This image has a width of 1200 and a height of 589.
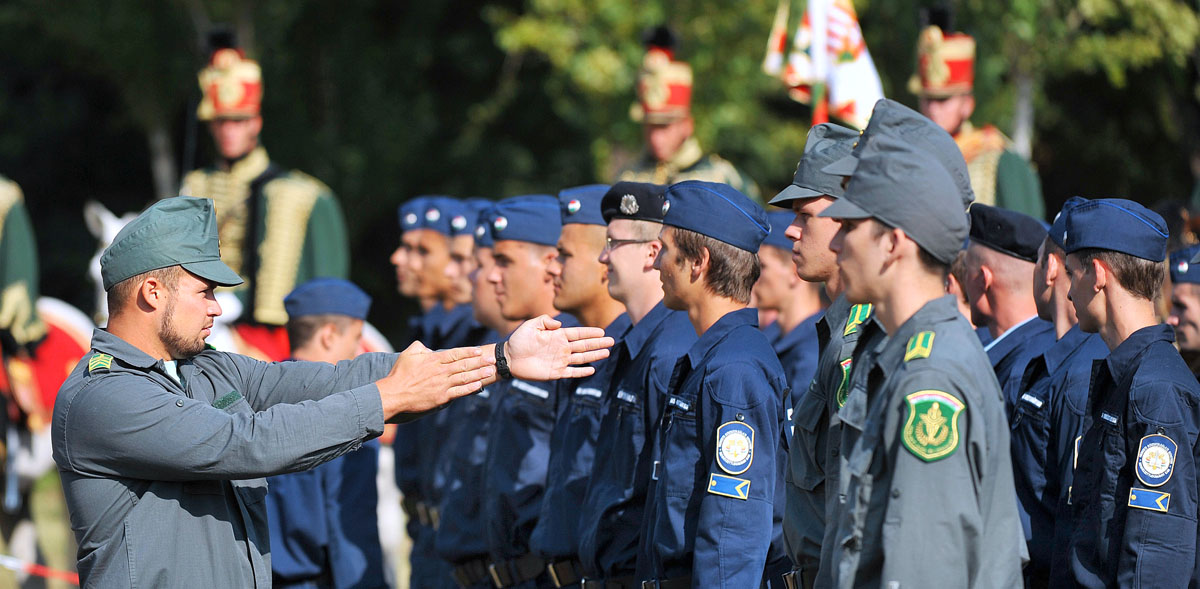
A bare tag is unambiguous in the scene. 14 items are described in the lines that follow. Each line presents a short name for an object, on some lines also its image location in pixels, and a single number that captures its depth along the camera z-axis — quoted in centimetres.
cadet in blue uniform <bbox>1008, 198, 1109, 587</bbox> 992
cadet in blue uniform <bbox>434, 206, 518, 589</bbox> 1291
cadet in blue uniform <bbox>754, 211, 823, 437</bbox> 1457
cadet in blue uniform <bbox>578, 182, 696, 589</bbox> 991
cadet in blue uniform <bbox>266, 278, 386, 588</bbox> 1262
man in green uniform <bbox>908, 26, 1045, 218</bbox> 1639
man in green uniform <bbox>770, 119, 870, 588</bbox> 832
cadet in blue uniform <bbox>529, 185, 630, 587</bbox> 1101
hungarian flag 1627
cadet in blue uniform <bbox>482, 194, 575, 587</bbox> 1212
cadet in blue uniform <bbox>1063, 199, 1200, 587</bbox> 849
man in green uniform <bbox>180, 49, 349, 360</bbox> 1967
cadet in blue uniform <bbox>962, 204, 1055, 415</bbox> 1130
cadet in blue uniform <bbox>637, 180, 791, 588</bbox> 878
